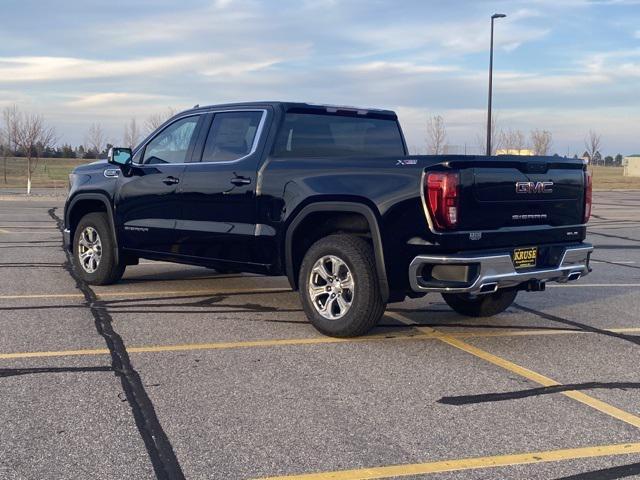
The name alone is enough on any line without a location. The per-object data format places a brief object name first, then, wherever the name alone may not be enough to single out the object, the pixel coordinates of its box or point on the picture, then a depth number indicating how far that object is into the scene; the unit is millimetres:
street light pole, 31931
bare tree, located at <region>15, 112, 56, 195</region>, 36291
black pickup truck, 6129
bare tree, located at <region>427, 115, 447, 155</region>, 39075
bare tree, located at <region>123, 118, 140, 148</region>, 53469
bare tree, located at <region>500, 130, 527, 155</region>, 52531
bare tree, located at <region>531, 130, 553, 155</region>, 53572
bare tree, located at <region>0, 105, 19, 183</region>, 38644
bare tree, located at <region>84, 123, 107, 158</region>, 58509
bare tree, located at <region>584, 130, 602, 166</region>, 85225
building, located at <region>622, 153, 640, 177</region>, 82219
